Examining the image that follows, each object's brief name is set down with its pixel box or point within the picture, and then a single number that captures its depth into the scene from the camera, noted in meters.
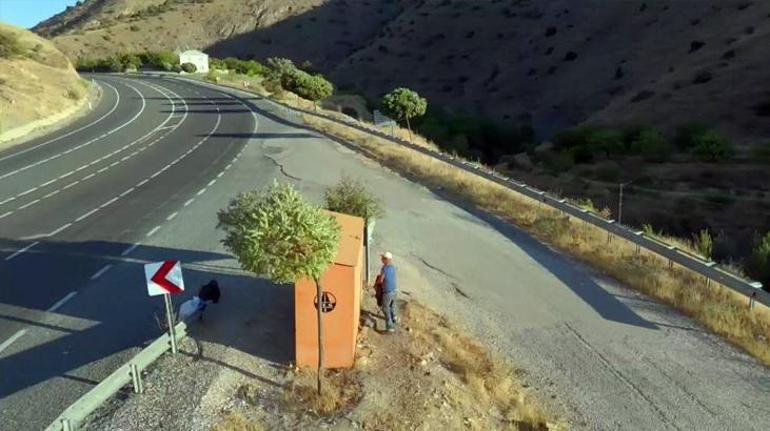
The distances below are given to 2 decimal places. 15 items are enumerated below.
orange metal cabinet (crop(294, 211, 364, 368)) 9.15
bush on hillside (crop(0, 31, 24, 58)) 55.47
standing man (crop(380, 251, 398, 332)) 10.48
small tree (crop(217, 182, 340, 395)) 8.30
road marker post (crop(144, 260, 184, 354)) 8.98
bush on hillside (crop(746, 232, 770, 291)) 16.18
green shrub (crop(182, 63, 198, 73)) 88.00
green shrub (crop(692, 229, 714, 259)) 17.94
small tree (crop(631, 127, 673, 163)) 39.66
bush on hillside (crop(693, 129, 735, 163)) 37.09
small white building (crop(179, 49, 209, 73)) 90.19
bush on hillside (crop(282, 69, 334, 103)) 47.78
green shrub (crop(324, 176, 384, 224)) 12.82
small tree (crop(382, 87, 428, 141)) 34.56
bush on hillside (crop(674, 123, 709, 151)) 40.21
